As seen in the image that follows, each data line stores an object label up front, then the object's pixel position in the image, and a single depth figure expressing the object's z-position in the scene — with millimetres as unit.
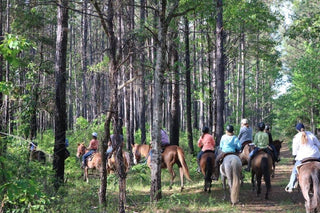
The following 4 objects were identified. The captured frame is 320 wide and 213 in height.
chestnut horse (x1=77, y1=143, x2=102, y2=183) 14778
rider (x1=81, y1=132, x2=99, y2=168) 15723
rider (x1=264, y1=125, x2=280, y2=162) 13258
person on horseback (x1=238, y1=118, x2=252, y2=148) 13836
